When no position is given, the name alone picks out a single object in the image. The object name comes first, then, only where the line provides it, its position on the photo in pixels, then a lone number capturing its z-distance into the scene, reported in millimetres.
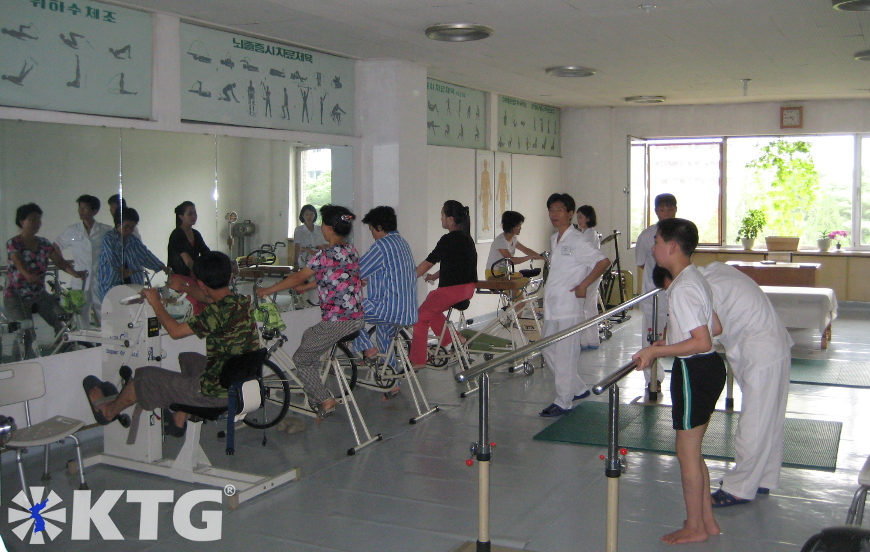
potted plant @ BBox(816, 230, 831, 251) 11859
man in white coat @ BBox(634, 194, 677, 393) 6324
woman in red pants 6512
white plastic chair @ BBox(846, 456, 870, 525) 3176
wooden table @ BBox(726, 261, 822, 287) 10828
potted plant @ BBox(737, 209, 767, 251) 12328
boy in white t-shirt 3369
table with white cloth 8406
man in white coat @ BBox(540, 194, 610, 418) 5793
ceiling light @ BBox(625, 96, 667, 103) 11391
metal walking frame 3055
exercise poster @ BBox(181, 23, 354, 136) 6105
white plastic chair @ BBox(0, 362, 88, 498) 4145
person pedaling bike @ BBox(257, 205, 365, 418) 5391
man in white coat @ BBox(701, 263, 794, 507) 3951
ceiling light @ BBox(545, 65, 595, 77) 8594
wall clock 11781
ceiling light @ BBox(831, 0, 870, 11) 5430
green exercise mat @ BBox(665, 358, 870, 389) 7078
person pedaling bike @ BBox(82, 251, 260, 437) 4211
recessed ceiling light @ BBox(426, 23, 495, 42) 6340
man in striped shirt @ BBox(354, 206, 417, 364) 5816
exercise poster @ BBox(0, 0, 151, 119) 4805
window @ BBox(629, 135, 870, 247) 12070
